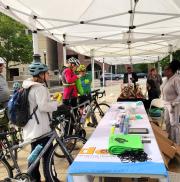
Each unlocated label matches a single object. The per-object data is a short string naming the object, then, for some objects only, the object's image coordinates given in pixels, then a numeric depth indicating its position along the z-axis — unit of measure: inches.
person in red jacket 154.3
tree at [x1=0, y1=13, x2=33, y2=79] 820.9
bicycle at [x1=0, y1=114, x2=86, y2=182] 88.4
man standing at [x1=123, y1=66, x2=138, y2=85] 253.7
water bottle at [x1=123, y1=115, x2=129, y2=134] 83.9
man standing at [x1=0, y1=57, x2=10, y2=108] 132.4
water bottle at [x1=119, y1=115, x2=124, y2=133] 87.5
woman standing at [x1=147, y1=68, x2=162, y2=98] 265.1
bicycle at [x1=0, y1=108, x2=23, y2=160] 107.6
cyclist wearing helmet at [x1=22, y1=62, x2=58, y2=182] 85.7
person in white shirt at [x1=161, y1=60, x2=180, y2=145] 136.1
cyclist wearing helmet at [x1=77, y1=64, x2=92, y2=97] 179.4
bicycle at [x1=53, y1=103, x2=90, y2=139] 141.0
